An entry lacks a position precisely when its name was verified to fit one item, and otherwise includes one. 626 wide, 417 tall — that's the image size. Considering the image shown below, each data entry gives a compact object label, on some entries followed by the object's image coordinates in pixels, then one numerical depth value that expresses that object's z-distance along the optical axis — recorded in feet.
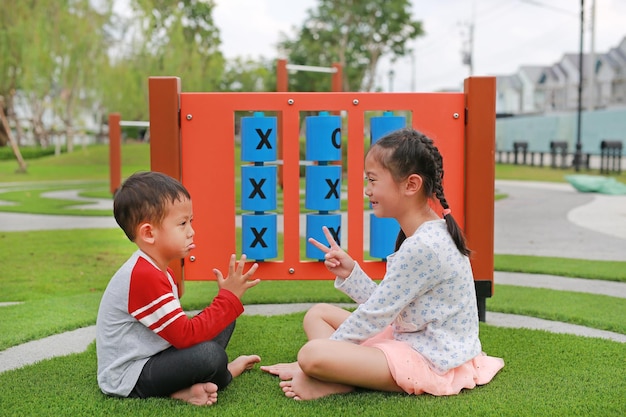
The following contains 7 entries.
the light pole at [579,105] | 81.46
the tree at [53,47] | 93.96
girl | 9.62
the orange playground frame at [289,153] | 14.16
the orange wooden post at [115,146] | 40.29
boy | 9.41
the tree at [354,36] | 139.08
